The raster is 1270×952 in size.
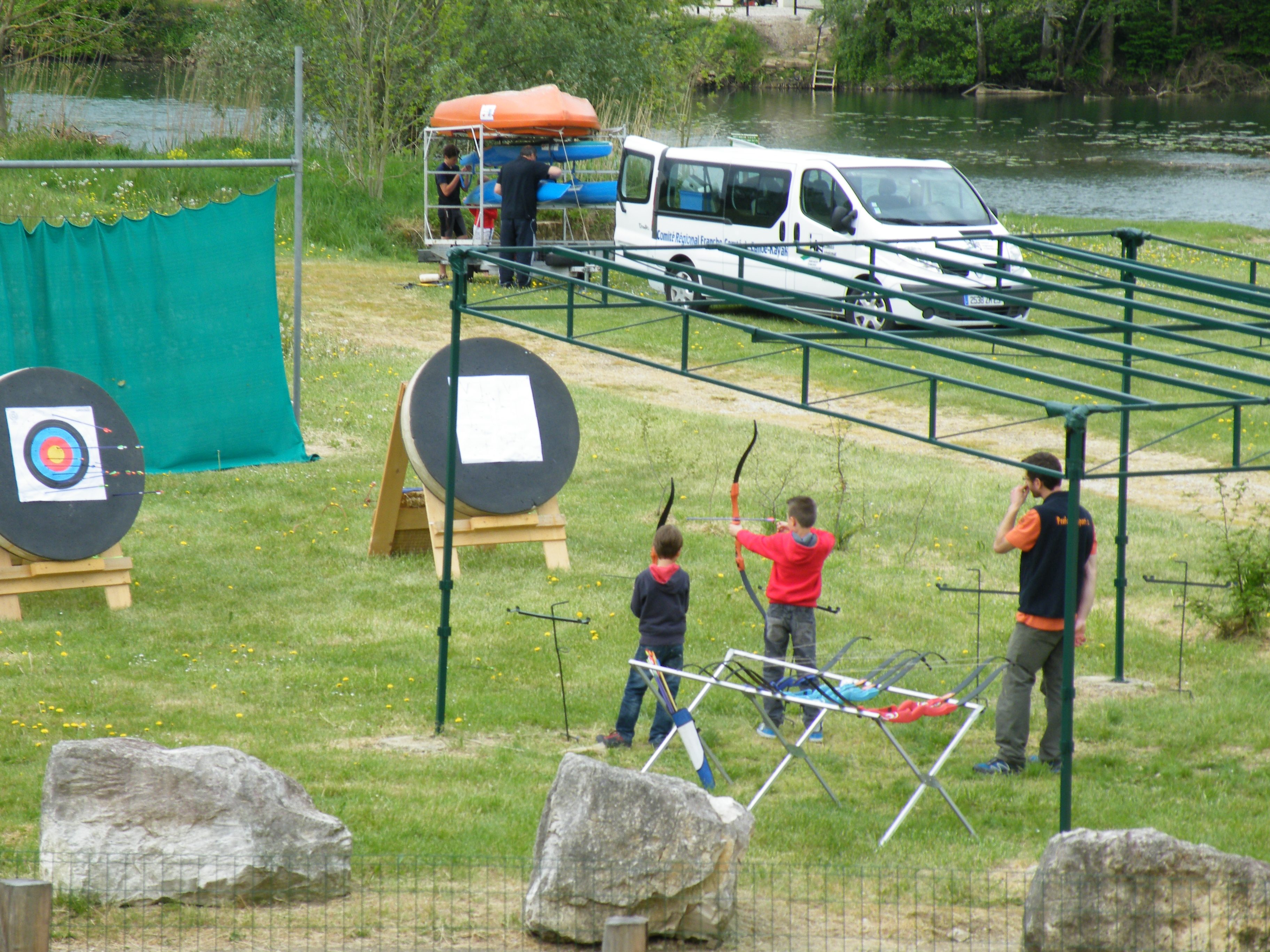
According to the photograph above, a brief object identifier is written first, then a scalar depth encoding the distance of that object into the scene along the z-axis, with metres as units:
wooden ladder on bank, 148.25
